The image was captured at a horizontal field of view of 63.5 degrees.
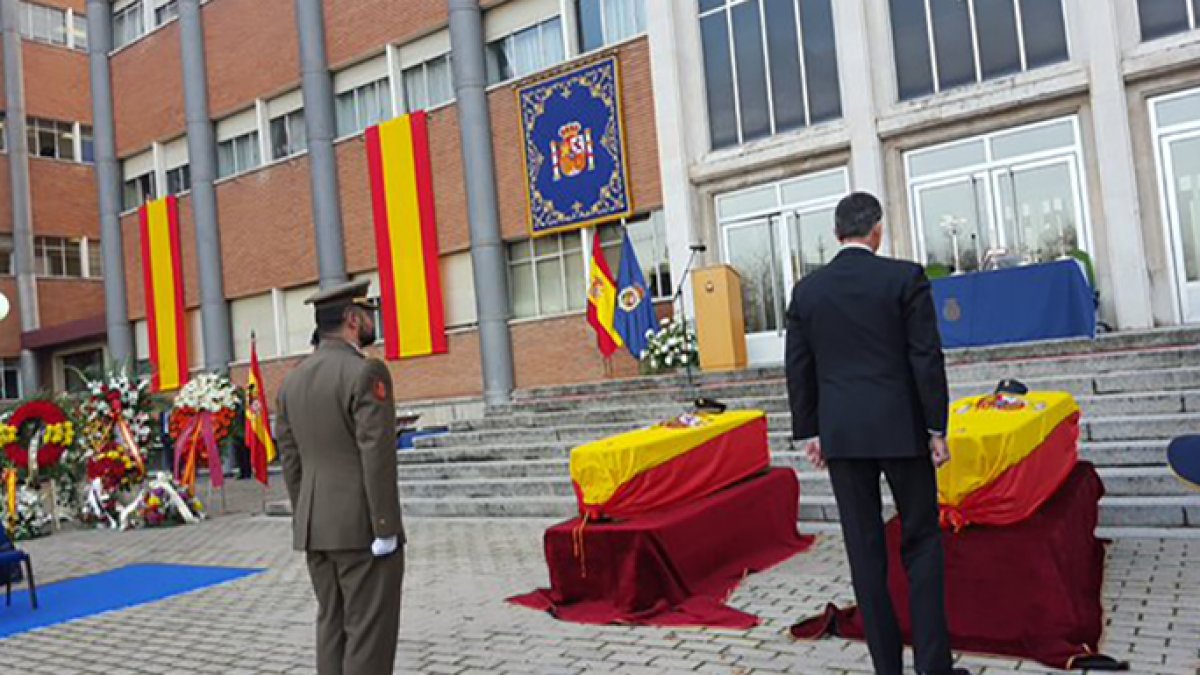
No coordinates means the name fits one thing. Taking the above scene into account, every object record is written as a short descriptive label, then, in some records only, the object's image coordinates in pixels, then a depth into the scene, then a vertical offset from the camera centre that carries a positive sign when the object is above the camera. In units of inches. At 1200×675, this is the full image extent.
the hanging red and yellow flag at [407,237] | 763.4 +121.1
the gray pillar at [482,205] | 717.9 +132.0
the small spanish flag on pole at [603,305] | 621.9 +42.6
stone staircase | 298.8 -31.0
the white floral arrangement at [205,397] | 546.9 +6.7
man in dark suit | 157.9 -11.3
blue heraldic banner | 668.1 +157.2
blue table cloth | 444.5 +12.1
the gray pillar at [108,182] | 1039.0 +255.2
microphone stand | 612.0 +45.1
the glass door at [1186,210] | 474.9 +51.7
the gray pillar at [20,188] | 1230.9 +305.3
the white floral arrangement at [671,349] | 578.6 +9.3
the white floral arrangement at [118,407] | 552.4 +5.8
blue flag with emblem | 609.9 +38.6
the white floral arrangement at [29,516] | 535.5 -50.9
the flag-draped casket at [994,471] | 191.2 -27.3
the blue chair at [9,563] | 312.0 -44.2
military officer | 158.6 -16.4
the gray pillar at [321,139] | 825.5 +221.1
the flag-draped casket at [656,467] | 247.9 -26.6
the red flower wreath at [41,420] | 506.0 +1.2
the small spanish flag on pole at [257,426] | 533.0 -12.5
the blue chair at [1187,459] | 175.0 -26.1
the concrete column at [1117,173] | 479.8 +74.4
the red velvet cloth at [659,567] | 231.9 -51.2
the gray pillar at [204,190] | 928.3 +211.0
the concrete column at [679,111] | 629.9 +164.2
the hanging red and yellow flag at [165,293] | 968.3 +119.9
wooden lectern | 543.5 +22.5
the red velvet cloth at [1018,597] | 175.5 -50.1
